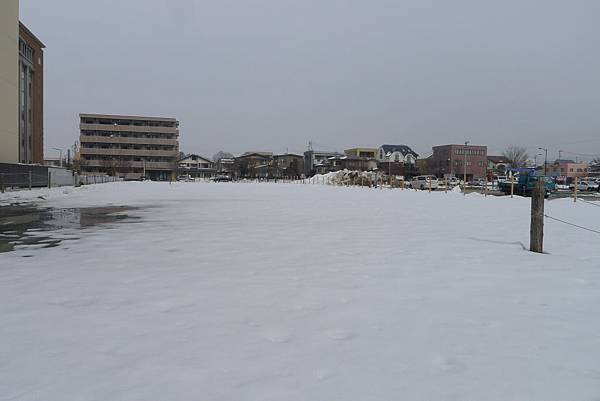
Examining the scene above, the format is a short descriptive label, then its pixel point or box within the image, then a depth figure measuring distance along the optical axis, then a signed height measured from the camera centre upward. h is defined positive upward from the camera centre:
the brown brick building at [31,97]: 53.63 +9.87
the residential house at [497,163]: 112.57 +5.81
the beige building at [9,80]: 30.75 +6.65
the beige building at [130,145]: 95.56 +6.83
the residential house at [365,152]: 128.12 +8.35
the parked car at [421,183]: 50.69 -0.04
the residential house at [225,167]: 120.88 +3.14
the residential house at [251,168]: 118.94 +2.97
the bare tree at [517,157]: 103.25 +6.67
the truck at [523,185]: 32.94 -0.02
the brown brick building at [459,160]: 108.50 +5.66
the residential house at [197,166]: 117.19 +3.13
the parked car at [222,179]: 91.74 -0.15
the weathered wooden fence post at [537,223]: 7.70 -0.66
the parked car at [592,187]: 48.20 -0.14
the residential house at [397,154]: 125.19 +7.90
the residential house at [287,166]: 116.75 +3.74
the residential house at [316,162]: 117.32 +4.95
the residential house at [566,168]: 112.38 +4.61
